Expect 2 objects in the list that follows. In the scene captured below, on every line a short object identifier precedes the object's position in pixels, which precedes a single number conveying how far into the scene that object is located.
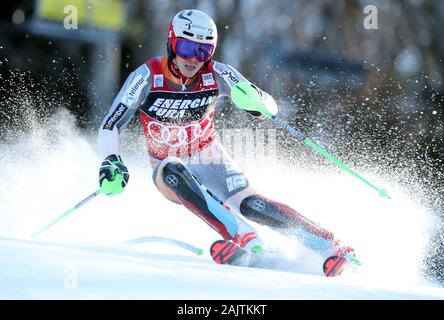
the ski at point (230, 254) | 8.91
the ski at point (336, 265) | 8.95
